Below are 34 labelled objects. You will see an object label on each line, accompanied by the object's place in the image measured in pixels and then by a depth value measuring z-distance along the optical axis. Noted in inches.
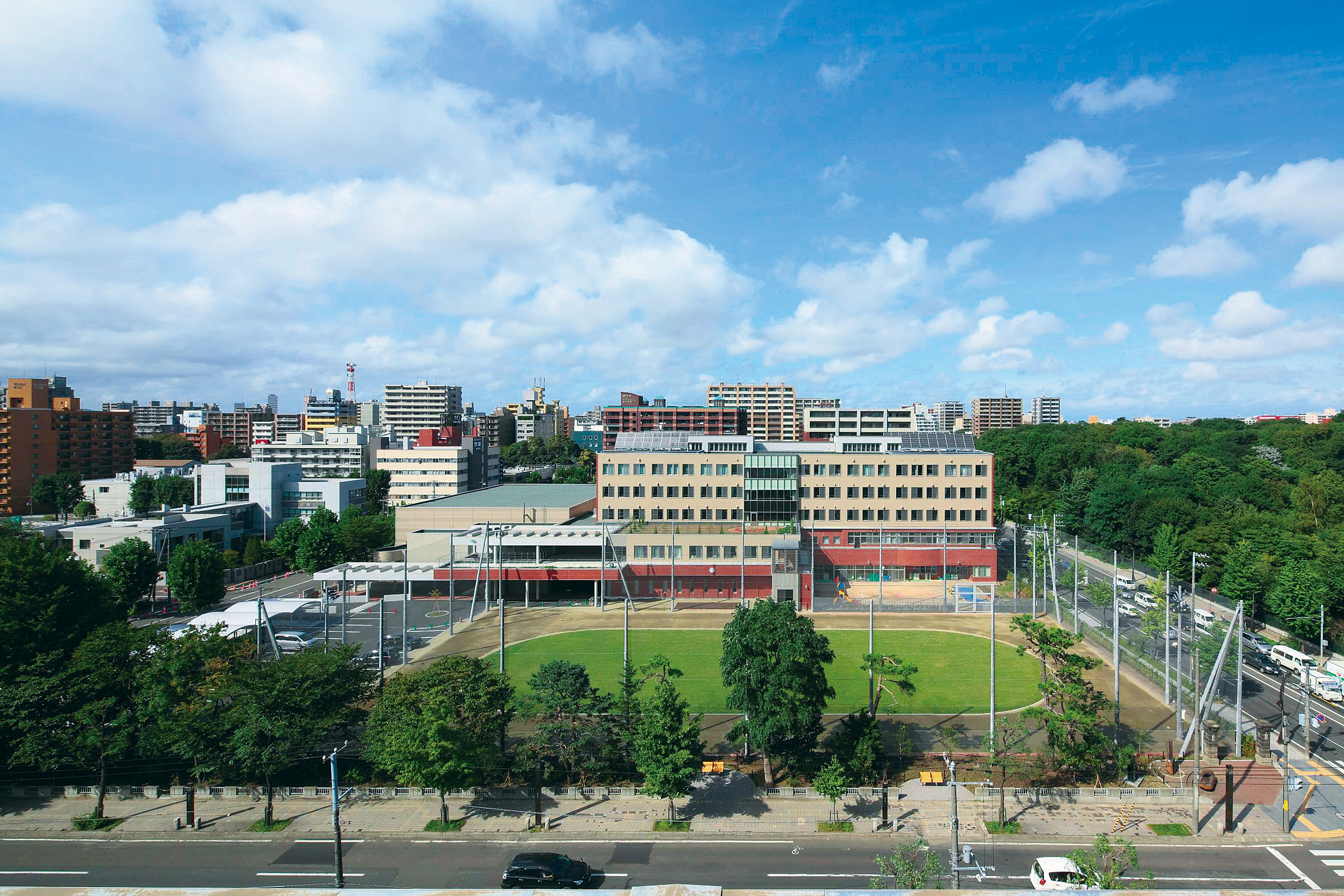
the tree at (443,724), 1160.2
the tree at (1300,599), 2080.5
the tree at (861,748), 1255.5
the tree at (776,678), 1230.3
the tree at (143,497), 4347.9
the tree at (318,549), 3233.3
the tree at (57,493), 4803.2
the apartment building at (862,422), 5565.9
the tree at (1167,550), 2822.3
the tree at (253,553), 3420.3
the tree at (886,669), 1261.1
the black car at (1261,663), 1921.8
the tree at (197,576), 2652.6
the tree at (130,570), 2576.3
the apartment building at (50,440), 4896.7
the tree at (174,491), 4367.6
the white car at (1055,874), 946.7
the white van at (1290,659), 1820.9
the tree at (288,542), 3393.2
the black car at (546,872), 988.6
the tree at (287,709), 1210.0
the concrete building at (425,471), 4896.7
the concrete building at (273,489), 4109.3
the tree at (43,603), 1445.6
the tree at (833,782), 1165.7
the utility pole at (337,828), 981.8
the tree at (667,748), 1162.6
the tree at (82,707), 1243.8
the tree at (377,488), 4736.7
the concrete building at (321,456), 5255.9
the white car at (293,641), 2162.9
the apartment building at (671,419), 7170.3
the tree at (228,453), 7549.7
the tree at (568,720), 1259.8
